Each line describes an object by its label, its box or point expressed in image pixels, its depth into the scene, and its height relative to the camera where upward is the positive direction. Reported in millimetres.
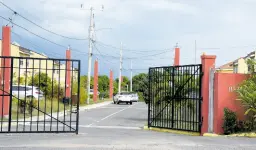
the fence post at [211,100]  15195 -620
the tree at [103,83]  88606 -66
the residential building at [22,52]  53494 +4547
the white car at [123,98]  51469 -1924
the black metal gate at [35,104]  17916 -1595
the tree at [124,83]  99625 +113
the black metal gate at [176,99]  15773 -634
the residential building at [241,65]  39869 +1973
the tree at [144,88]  24553 -281
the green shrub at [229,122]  14820 -1433
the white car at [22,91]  31825 -713
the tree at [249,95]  14617 -393
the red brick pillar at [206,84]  15234 +3
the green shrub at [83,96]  42844 -1416
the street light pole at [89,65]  45594 +2051
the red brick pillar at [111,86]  68875 -583
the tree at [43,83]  36044 -23
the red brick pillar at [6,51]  21500 +1727
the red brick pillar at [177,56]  31734 +2281
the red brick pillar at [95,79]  53688 +518
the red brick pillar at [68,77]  39531 +602
